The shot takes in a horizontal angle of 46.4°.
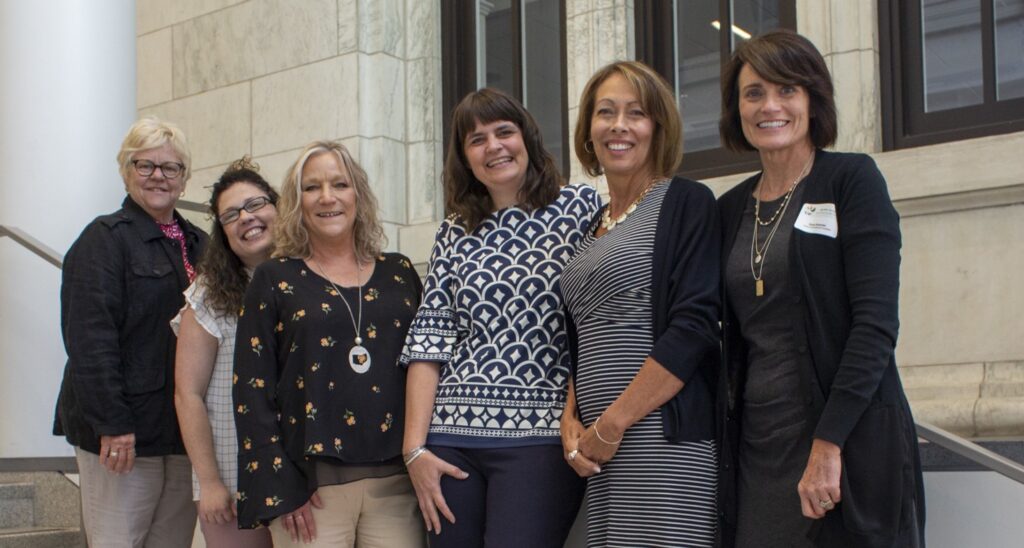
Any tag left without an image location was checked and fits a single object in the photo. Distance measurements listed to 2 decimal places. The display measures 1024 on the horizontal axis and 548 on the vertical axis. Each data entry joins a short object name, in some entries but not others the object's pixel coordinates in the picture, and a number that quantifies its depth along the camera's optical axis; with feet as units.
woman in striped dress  8.75
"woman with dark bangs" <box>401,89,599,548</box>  9.64
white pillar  17.60
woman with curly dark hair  11.35
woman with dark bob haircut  7.93
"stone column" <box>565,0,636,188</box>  21.54
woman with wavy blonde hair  10.24
